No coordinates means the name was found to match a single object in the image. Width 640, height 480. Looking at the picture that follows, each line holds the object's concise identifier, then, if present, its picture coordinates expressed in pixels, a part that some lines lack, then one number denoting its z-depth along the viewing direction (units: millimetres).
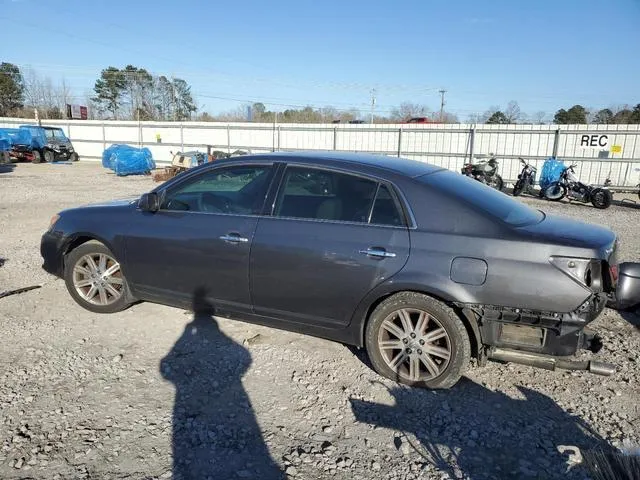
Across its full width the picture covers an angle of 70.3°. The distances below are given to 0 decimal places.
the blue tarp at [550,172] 15289
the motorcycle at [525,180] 15398
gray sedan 2930
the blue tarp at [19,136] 24359
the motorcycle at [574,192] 13156
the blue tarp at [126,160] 19516
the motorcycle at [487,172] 15758
